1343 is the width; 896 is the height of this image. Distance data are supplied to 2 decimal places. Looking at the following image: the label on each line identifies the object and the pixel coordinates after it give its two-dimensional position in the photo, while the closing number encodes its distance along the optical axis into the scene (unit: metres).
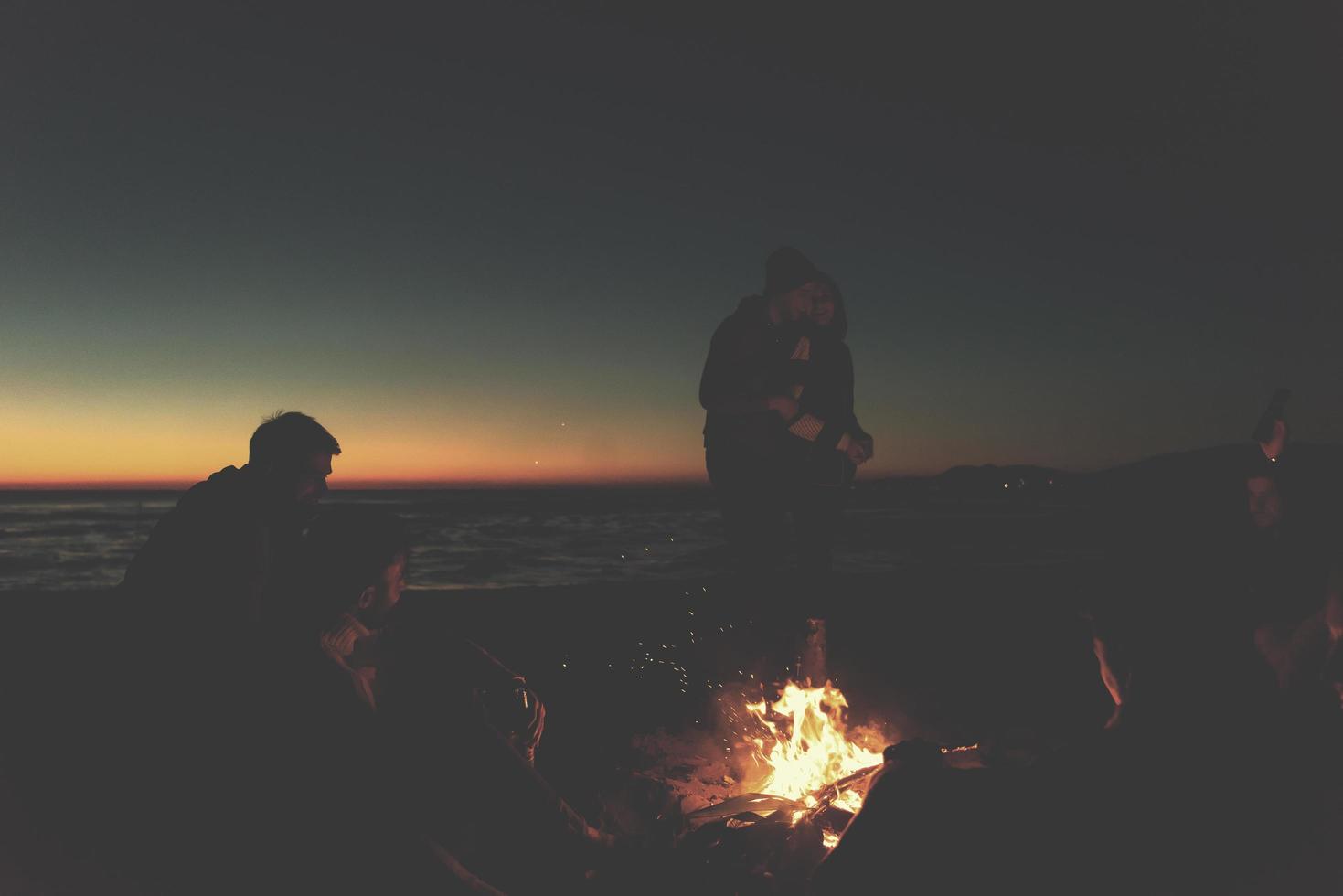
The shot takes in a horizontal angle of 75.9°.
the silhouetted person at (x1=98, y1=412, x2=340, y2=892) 2.06
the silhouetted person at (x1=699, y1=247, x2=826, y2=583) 4.16
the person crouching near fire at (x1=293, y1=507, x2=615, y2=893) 2.52
